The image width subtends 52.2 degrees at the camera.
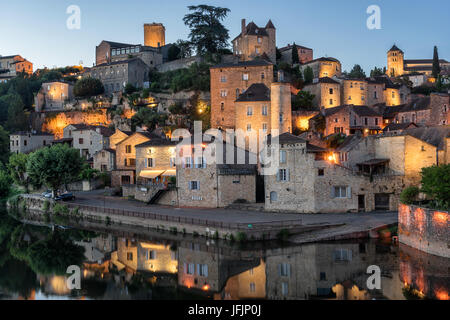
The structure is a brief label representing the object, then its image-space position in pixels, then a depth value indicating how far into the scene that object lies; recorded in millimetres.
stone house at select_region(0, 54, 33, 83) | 125250
